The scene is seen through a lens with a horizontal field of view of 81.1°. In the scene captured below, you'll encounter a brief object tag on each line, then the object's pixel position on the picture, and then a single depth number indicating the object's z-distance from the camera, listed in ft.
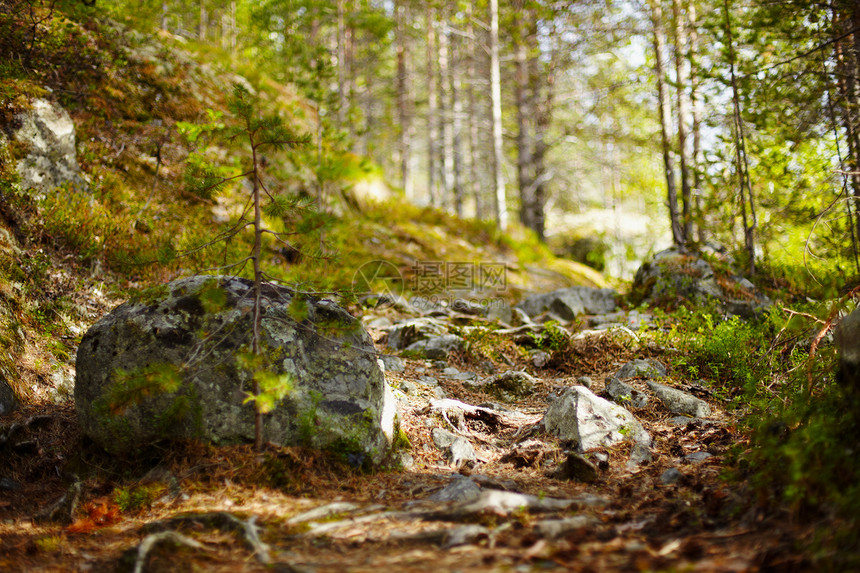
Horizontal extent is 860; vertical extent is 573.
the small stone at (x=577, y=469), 10.27
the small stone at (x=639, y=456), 11.05
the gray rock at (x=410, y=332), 19.97
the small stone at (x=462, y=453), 11.55
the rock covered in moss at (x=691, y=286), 21.36
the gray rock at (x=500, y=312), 24.43
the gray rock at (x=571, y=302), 25.64
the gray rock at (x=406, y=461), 11.16
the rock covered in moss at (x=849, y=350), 8.19
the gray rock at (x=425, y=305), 25.46
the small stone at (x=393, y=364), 17.08
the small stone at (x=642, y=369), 16.11
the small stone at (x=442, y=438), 12.23
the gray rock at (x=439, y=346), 18.95
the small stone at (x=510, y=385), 16.19
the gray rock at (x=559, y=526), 7.35
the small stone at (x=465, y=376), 17.29
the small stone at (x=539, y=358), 19.15
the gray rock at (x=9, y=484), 9.78
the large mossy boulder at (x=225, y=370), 9.96
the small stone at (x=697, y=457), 10.82
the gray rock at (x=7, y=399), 11.39
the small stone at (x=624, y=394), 14.23
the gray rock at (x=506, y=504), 8.09
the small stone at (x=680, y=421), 13.26
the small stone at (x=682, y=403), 13.88
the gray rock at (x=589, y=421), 11.87
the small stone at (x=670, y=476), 9.79
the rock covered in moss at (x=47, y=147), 17.29
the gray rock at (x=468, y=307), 25.03
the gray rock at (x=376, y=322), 22.47
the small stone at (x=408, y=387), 14.89
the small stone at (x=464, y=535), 7.23
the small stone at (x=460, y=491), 9.05
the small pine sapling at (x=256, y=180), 9.93
